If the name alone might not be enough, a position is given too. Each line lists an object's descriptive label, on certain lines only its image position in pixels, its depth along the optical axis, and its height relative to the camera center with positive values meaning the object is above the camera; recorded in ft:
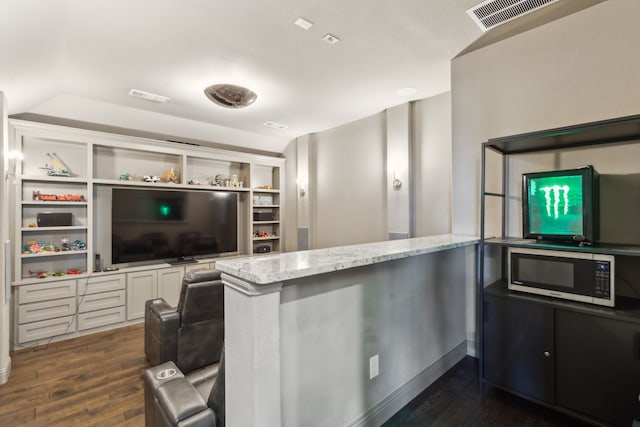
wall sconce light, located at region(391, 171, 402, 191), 12.82 +1.34
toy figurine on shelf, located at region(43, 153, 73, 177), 11.70 +1.92
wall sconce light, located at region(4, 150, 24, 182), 10.21 +1.97
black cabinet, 5.08 -2.73
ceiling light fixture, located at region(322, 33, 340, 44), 7.91 +4.82
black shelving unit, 5.24 +1.57
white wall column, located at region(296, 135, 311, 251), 17.62 +1.31
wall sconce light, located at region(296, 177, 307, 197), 17.79 +1.74
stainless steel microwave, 5.39 -1.23
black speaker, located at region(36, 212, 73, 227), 11.27 -0.17
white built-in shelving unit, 10.79 -0.68
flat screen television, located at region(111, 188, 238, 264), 13.05 -0.50
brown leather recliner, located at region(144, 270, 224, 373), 7.76 -3.04
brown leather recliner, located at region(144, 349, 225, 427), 4.00 -2.73
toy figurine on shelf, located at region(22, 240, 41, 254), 11.16 -1.24
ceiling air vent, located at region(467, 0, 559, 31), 6.69 +4.82
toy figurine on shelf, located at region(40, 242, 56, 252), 11.47 -1.28
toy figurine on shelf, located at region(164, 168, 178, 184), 14.70 +1.92
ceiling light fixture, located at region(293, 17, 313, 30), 7.25 +4.80
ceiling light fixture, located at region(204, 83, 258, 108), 10.71 +4.52
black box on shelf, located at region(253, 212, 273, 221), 17.95 -0.12
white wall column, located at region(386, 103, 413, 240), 12.59 +1.82
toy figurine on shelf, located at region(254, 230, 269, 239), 18.34 -1.25
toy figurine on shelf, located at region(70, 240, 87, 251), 12.02 -1.28
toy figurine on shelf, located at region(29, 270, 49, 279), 11.19 -2.30
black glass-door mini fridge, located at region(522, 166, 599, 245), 5.67 +0.16
